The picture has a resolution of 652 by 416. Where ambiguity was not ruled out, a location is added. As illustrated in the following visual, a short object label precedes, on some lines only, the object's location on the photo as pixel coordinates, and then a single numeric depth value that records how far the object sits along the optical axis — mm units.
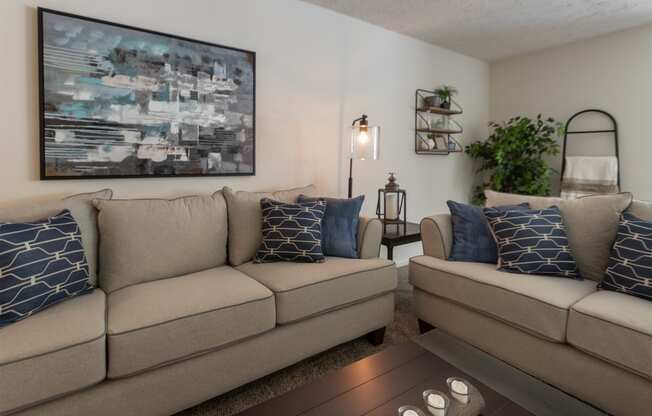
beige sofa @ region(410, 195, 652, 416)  1408
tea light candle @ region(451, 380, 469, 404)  1021
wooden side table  2484
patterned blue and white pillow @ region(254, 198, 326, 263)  2078
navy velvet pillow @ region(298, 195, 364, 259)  2250
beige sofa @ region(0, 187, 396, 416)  1217
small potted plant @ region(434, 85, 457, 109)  3789
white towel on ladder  3359
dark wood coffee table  1035
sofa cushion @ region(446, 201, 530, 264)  2195
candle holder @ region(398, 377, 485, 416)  955
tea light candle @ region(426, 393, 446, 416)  952
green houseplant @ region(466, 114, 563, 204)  3670
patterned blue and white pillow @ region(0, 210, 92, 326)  1310
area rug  1612
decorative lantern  2797
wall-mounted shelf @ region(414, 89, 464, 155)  3699
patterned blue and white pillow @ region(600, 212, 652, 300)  1614
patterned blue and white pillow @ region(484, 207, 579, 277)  1923
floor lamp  2777
